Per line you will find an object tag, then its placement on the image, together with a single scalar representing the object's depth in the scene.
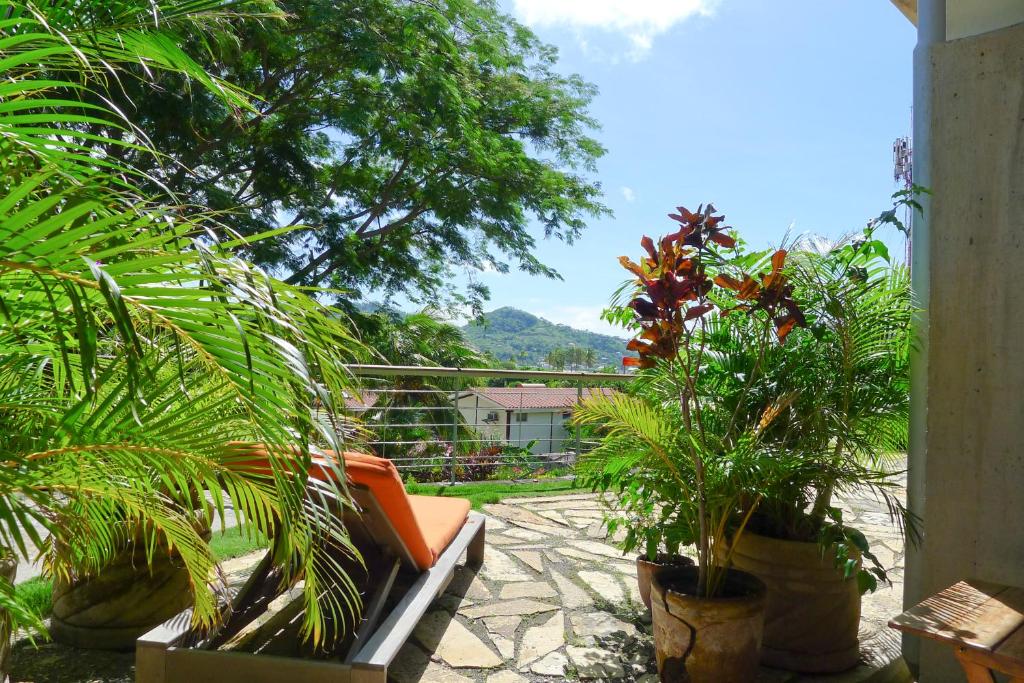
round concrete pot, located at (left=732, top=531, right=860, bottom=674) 2.40
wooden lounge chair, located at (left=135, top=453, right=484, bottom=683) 1.90
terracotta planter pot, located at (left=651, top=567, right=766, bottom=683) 2.09
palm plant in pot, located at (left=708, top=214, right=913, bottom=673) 2.39
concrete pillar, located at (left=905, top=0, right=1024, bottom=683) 2.21
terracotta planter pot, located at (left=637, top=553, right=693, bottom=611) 2.85
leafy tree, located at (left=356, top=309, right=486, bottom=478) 10.89
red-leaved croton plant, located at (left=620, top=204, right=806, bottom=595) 2.11
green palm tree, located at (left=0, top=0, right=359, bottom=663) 0.93
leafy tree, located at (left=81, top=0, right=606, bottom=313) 7.62
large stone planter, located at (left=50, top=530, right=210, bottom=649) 2.42
